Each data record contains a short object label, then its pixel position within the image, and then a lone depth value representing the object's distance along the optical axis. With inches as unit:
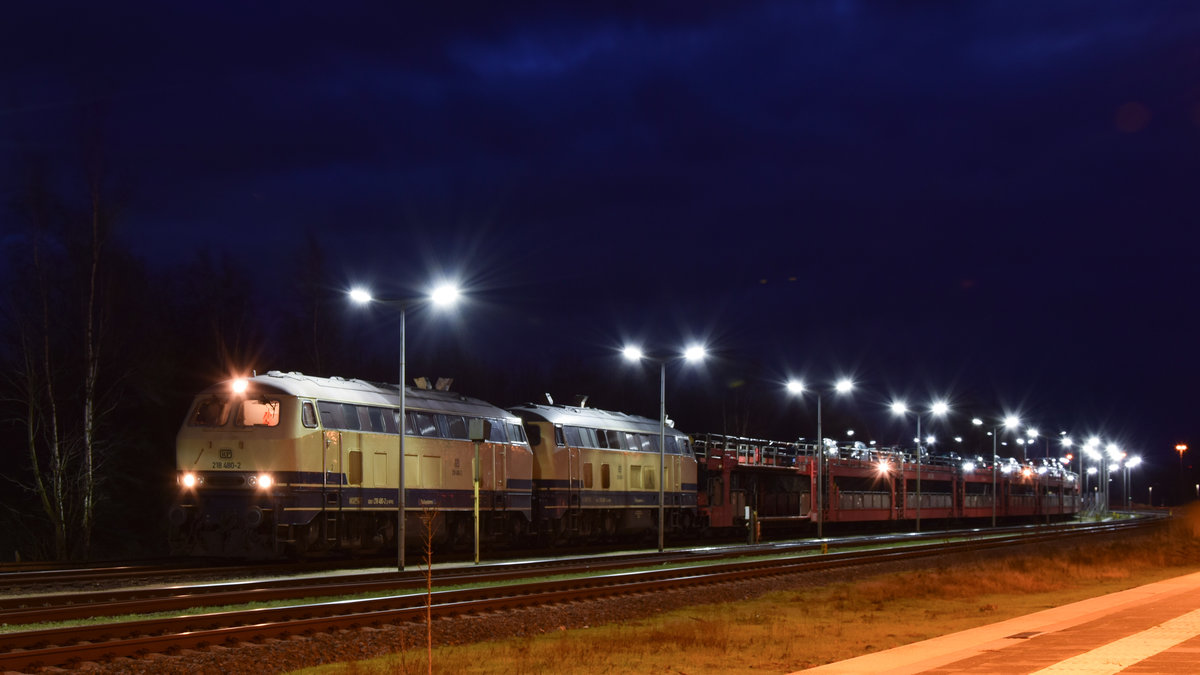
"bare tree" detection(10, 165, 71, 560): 1494.8
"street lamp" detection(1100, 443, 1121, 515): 4982.8
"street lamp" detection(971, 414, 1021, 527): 3406.0
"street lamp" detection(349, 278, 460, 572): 1197.7
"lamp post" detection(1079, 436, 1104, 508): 4522.6
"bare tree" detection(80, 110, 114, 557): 1489.9
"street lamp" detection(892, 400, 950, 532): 2664.9
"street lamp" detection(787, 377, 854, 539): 2074.6
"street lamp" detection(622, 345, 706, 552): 1592.0
